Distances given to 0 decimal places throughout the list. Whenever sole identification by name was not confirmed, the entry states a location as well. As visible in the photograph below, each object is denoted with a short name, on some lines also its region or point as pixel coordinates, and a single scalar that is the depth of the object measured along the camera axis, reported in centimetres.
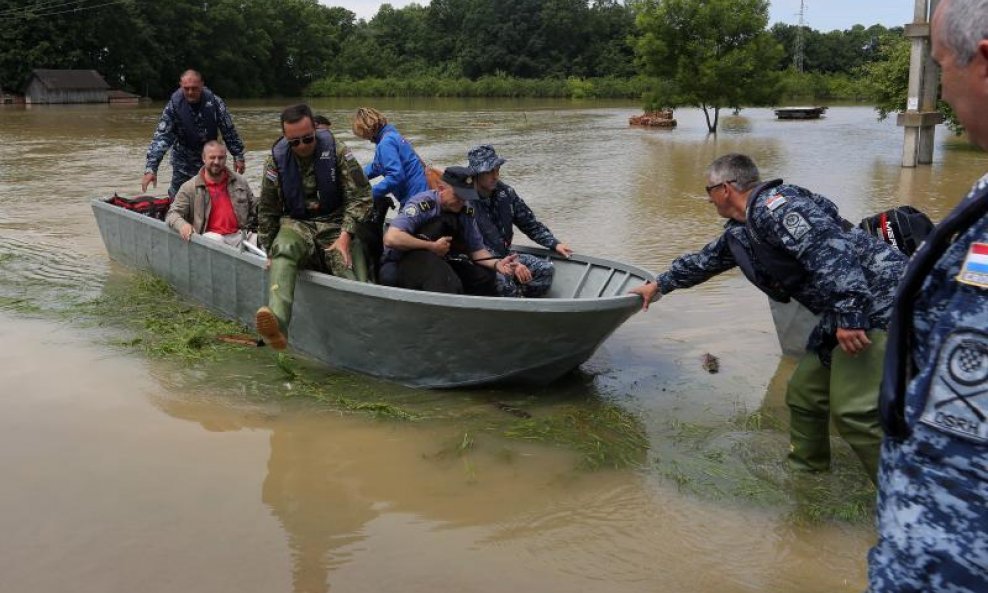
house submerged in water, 4916
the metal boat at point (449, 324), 507
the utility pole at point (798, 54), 8619
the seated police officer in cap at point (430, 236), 550
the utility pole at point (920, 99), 1655
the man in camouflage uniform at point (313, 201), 577
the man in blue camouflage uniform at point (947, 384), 147
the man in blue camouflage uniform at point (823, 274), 377
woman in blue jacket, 670
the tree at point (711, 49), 2947
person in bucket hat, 612
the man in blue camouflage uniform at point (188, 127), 854
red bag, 866
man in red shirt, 732
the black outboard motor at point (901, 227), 438
